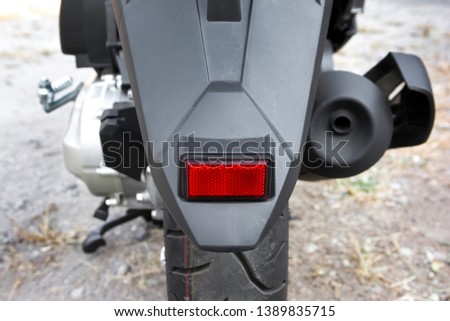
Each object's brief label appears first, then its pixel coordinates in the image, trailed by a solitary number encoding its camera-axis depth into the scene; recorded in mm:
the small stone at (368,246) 1869
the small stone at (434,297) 1639
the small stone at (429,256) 1816
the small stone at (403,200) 2161
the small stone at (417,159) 2482
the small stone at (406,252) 1848
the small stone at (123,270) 1804
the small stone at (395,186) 2268
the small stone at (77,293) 1697
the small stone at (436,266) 1768
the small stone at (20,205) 2139
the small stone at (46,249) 1907
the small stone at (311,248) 1879
